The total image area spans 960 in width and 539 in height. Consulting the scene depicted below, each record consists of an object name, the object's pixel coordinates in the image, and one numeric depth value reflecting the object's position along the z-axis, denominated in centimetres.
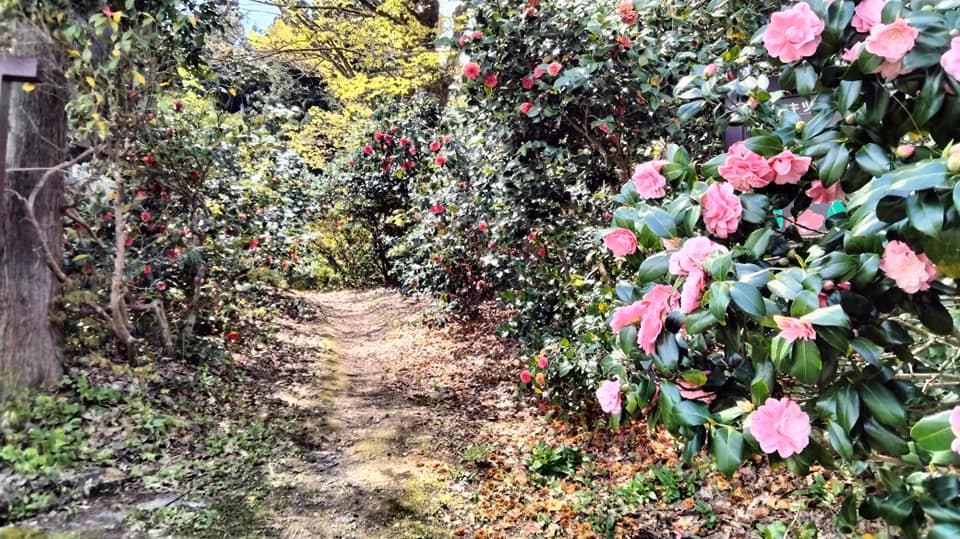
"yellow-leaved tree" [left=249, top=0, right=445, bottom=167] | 812
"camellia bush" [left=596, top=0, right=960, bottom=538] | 97
